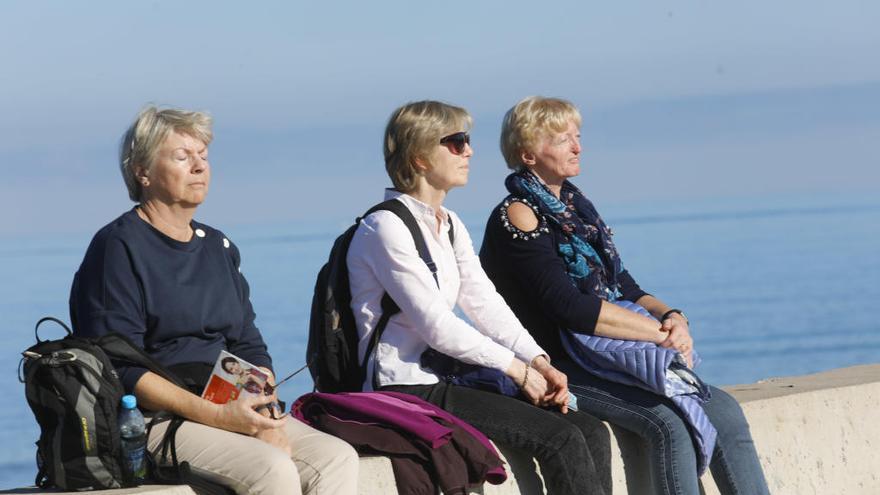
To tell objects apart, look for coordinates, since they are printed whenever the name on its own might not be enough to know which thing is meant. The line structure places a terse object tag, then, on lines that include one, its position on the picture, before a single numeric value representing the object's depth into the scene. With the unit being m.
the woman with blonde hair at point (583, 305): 12.28
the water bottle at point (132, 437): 9.94
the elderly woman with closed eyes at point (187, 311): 10.09
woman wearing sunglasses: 11.38
